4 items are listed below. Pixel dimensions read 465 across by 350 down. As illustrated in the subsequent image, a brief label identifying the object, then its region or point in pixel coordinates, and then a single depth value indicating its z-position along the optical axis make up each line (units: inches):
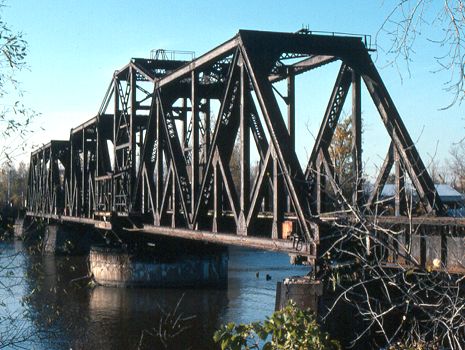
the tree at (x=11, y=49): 509.7
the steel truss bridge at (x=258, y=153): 664.4
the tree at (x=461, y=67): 276.9
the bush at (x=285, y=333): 377.1
